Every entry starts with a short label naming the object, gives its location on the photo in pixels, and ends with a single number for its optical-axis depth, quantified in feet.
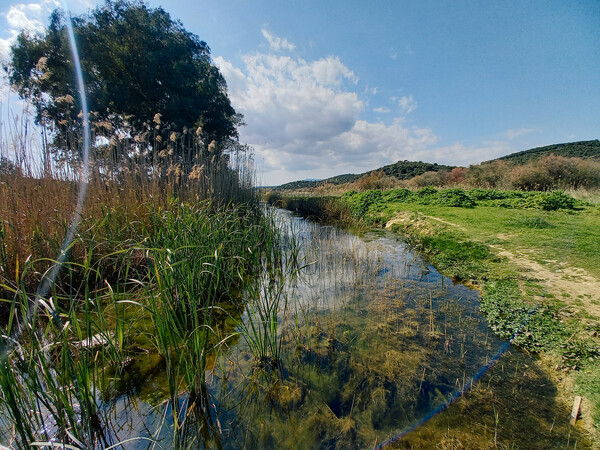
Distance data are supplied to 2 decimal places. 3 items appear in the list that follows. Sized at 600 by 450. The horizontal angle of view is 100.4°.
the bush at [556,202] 25.77
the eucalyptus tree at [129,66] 33.68
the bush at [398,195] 40.91
